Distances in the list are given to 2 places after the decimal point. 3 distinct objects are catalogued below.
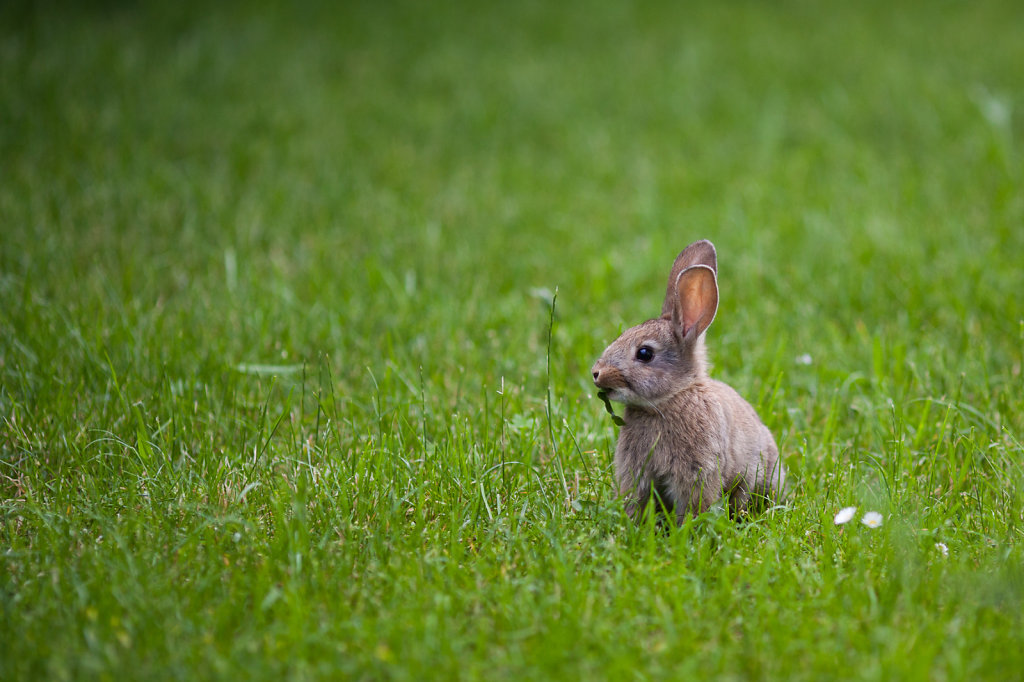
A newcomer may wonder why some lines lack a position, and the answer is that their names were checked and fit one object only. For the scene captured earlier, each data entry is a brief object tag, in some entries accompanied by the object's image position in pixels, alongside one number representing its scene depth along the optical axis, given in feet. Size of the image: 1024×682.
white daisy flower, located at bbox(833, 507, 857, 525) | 19.70
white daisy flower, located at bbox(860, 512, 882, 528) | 19.62
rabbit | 20.17
